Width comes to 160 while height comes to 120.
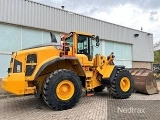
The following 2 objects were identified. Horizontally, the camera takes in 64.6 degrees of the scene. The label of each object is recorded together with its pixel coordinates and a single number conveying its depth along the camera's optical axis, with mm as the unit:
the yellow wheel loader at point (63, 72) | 4317
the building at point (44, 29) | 6680
